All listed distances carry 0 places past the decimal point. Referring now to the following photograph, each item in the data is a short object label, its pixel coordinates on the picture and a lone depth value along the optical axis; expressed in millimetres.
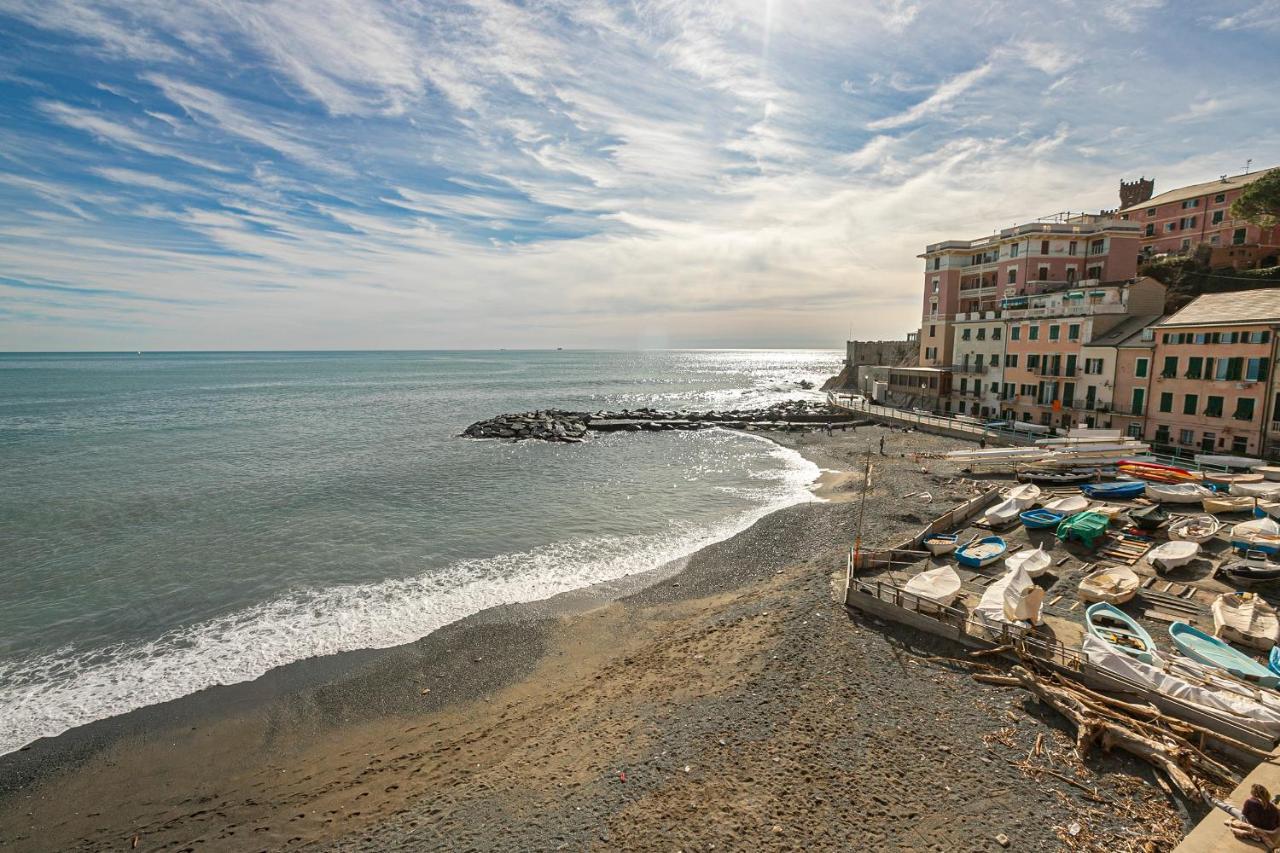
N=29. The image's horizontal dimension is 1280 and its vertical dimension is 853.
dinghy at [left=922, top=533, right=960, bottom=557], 24016
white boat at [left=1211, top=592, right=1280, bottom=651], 16131
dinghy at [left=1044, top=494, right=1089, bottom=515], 27066
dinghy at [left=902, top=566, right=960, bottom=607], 18375
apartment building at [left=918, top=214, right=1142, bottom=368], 51438
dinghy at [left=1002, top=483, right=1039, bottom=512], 28969
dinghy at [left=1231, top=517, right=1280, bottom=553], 21250
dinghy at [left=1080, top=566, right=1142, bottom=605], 19141
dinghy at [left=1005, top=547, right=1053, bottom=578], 20958
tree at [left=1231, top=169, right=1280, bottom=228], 49219
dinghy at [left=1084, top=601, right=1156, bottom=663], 15141
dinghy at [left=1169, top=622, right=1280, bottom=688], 14312
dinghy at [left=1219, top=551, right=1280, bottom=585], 19406
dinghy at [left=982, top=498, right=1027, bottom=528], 27375
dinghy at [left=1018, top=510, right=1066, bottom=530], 26188
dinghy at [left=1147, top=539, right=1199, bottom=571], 21156
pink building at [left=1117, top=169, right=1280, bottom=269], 51969
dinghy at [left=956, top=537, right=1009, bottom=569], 22891
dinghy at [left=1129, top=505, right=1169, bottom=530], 24781
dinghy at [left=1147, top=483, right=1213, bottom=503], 27719
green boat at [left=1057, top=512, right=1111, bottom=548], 23938
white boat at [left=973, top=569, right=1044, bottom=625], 16969
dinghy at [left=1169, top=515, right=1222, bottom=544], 23250
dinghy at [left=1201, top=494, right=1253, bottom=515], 26391
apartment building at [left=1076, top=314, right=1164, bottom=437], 39750
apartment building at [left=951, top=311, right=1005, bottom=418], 53031
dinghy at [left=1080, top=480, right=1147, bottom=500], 29672
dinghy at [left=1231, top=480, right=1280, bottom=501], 26516
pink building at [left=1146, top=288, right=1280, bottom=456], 33406
